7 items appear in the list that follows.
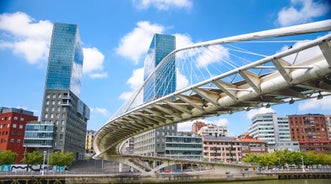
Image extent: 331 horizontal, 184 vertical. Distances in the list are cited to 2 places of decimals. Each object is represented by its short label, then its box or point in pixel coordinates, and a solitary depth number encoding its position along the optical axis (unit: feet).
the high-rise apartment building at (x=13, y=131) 233.96
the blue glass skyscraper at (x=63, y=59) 294.66
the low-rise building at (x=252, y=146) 318.65
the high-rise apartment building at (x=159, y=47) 415.44
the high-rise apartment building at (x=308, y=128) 369.50
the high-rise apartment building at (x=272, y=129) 380.58
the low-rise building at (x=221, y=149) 302.45
